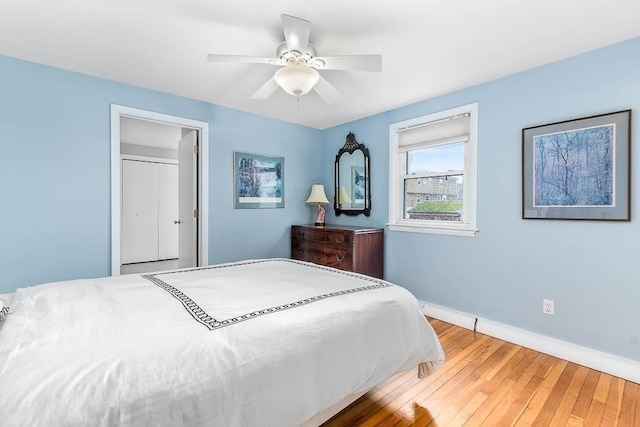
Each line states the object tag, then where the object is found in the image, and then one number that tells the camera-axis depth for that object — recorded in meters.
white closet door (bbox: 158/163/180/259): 5.98
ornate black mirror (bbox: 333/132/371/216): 3.86
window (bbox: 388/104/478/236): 2.96
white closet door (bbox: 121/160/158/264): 5.55
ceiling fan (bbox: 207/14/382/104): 1.83
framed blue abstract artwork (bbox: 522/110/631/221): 2.10
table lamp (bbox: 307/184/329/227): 4.07
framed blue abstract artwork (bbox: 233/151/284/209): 3.66
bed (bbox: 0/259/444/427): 0.83
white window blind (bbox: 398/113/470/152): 3.01
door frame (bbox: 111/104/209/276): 2.82
